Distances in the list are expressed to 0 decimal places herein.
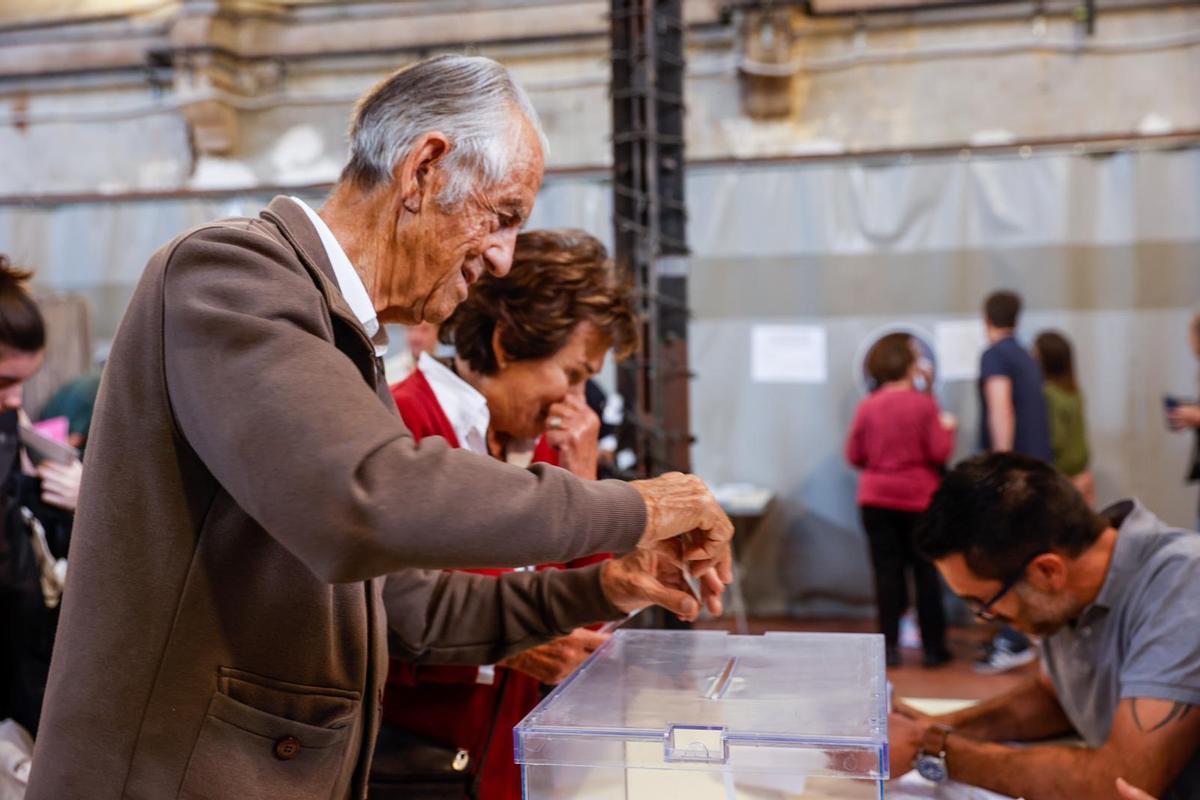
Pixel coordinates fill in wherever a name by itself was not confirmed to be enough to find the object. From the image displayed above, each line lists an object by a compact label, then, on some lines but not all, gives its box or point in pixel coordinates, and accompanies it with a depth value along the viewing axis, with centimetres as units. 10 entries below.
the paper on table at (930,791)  190
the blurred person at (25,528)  229
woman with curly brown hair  169
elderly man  90
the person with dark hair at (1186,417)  436
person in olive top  532
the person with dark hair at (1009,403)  506
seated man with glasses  182
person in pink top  507
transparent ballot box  103
